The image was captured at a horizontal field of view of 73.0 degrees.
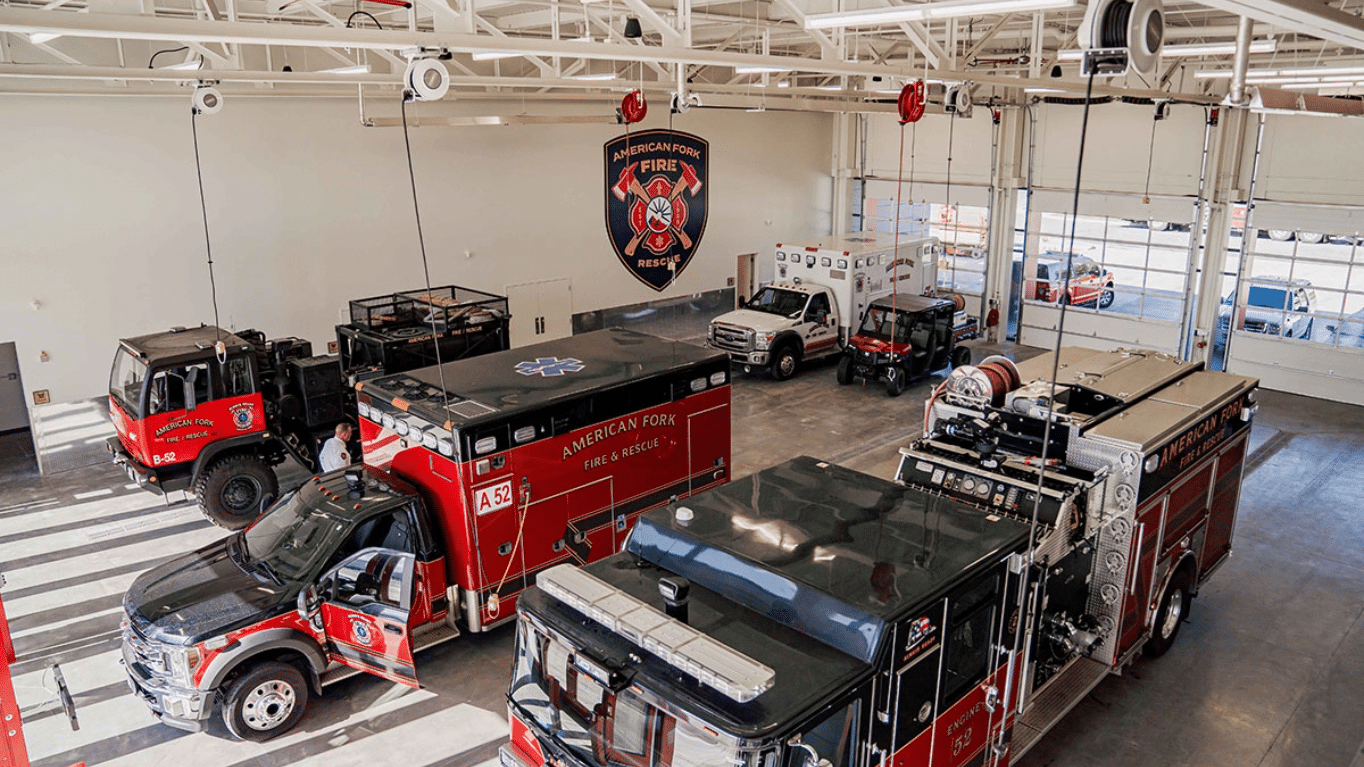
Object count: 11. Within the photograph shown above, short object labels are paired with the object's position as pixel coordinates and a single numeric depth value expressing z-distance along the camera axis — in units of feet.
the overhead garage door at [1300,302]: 55.52
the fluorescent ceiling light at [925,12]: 21.56
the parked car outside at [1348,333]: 56.54
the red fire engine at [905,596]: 15.26
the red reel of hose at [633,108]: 45.01
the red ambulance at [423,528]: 24.29
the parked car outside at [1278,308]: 57.62
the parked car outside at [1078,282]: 67.56
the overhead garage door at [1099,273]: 63.41
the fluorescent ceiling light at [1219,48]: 32.09
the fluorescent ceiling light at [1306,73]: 36.64
